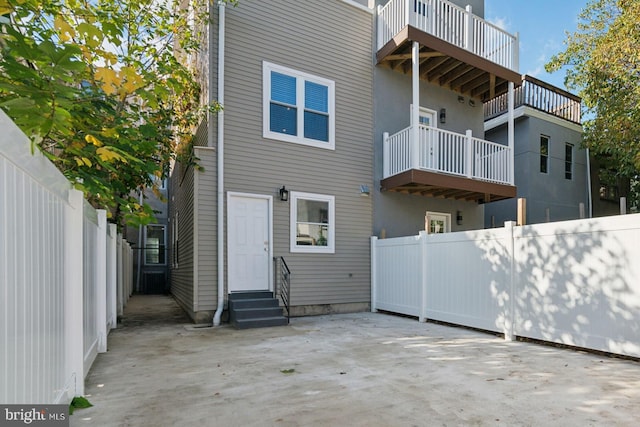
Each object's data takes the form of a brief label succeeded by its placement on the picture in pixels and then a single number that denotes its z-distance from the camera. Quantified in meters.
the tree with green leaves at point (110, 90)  1.85
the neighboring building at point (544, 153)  11.66
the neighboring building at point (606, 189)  13.43
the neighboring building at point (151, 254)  13.80
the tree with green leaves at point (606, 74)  8.50
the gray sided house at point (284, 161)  6.94
